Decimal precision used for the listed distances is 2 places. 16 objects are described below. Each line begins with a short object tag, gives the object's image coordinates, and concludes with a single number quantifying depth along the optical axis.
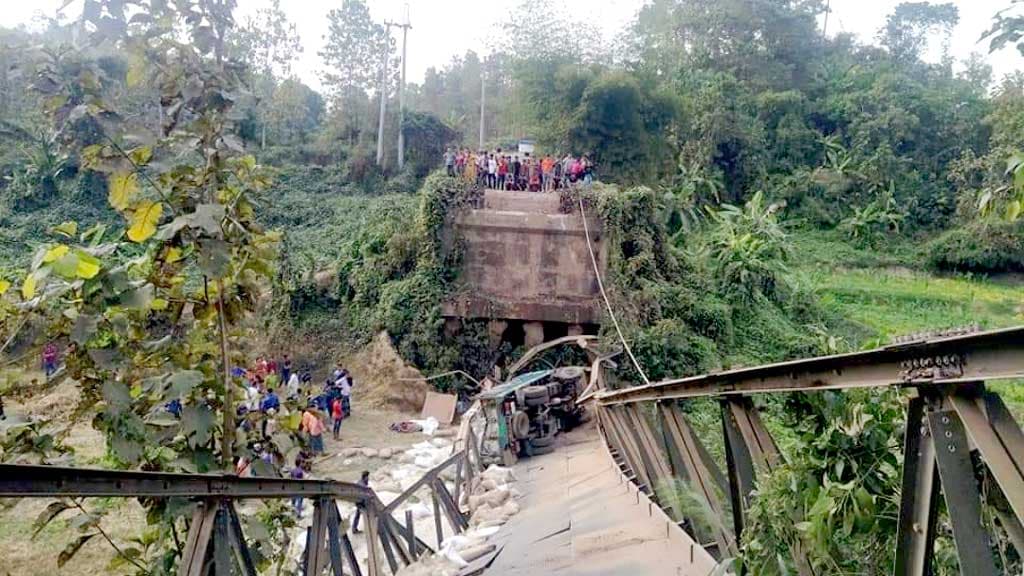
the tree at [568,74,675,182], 25.16
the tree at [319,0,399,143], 35.31
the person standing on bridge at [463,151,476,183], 18.78
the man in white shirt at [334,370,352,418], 13.79
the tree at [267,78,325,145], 34.12
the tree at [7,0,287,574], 2.59
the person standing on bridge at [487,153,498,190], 20.53
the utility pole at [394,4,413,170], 31.16
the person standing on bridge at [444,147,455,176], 19.64
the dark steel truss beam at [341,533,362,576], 4.17
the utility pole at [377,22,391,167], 31.16
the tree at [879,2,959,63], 41.50
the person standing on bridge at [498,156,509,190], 20.69
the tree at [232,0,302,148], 35.09
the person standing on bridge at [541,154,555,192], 20.77
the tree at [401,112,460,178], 31.31
